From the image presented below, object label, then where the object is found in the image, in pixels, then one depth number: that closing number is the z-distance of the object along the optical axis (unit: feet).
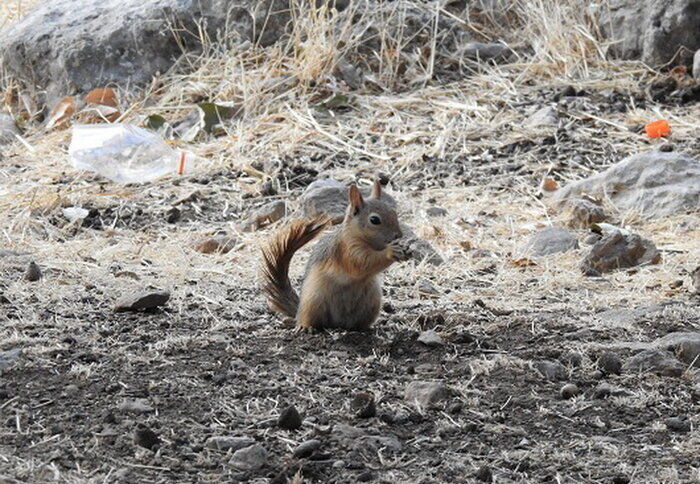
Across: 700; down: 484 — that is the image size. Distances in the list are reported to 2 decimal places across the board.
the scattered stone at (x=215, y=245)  40.37
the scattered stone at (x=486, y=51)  58.29
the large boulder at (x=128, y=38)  58.70
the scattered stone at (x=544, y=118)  51.29
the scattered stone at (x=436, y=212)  43.69
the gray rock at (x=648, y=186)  42.52
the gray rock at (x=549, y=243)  38.73
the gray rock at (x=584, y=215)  41.46
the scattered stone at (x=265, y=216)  43.24
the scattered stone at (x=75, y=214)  43.93
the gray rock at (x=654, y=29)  53.78
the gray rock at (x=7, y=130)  56.29
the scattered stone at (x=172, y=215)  44.47
